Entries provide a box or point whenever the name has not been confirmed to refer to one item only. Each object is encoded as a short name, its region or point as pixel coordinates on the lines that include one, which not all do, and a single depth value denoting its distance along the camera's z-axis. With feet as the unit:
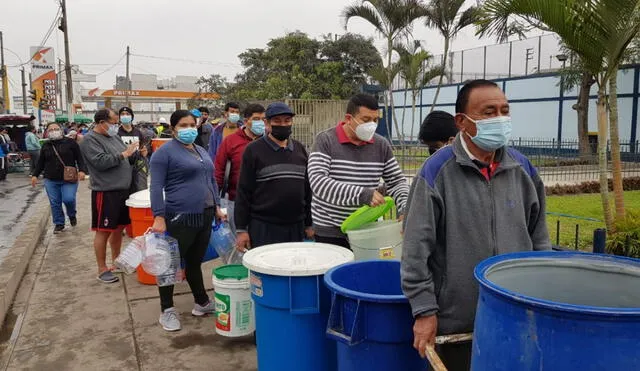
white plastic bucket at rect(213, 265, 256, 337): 11.62
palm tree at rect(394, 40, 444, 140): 57.36
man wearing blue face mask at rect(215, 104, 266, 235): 16.69
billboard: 104.83
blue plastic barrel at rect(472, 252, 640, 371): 4.36
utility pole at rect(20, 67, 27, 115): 137.39
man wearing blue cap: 12.19
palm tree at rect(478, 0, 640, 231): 16.24
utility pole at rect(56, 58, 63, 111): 133.30
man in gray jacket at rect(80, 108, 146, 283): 17.20
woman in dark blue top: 13.01
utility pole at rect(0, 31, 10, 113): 123.13
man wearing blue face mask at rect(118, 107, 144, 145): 22.59
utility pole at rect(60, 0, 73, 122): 70.13
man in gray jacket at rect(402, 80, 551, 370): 6.38
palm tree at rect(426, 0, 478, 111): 48.93
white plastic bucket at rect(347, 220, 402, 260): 10.25
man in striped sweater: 10.89
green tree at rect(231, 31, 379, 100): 78.07
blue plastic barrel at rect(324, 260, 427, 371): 7.02
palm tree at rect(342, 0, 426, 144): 50.44
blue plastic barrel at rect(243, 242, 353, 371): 8.59
